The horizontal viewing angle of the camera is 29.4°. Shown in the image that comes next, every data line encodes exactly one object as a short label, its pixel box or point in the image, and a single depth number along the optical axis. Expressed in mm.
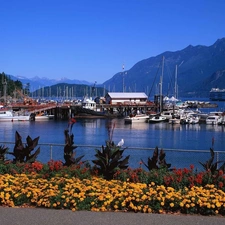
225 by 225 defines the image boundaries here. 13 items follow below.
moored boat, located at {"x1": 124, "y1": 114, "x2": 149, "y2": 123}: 102250
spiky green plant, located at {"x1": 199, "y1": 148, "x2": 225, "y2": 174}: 13039
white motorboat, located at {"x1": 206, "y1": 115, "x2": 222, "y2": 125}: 96125
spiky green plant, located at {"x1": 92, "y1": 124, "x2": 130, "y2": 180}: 12555
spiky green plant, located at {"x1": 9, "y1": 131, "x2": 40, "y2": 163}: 14893
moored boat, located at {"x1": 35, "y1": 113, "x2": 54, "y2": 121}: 111719
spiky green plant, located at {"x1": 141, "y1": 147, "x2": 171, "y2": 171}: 14359
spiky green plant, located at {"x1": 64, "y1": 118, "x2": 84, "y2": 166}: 14555
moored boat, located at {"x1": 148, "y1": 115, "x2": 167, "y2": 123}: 103400
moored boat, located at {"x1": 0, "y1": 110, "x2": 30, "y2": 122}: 104750
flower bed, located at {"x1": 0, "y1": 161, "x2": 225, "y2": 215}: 9891
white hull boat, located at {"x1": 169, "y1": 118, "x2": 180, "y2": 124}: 98675
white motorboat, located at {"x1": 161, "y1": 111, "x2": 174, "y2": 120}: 107650
